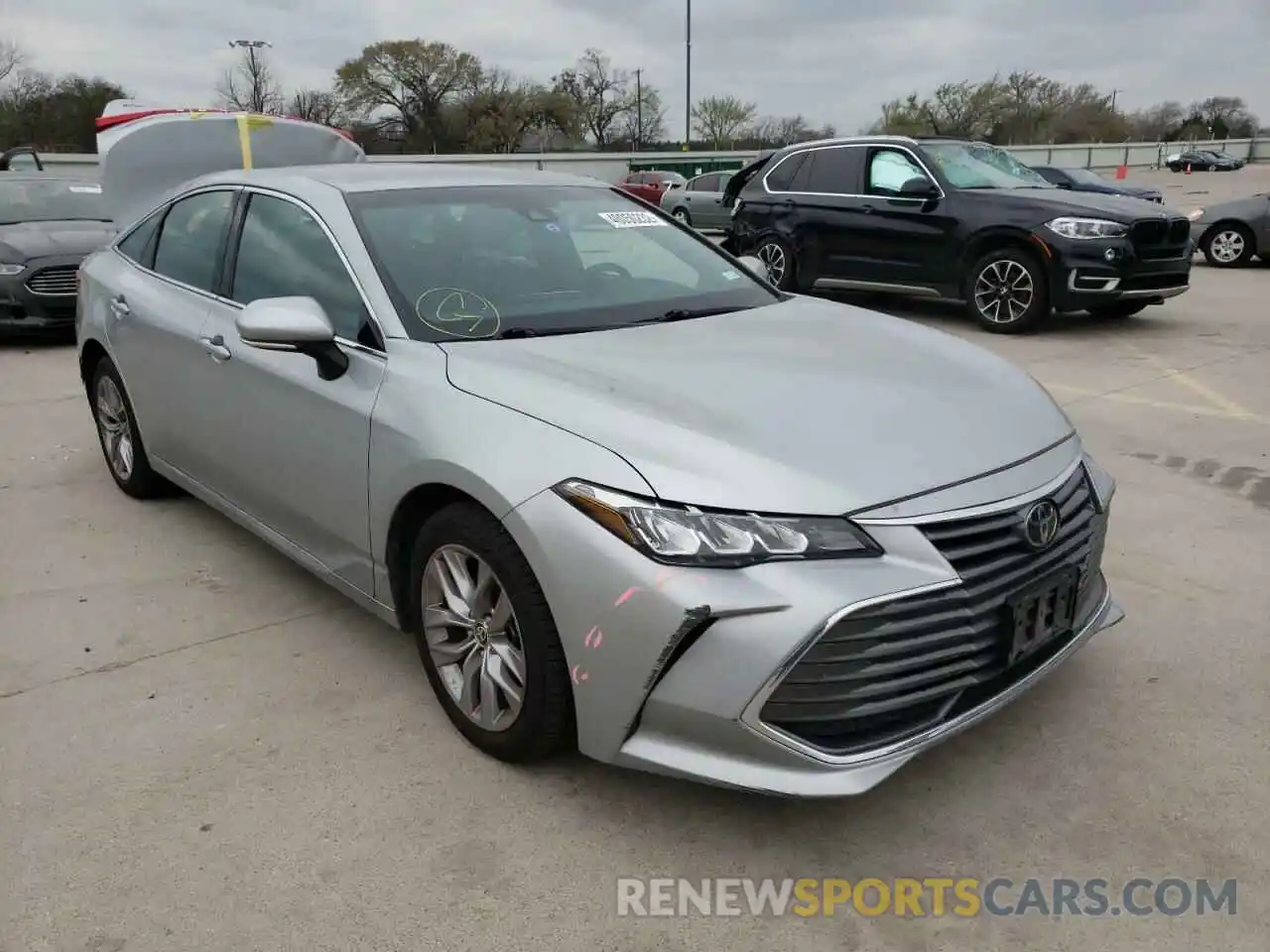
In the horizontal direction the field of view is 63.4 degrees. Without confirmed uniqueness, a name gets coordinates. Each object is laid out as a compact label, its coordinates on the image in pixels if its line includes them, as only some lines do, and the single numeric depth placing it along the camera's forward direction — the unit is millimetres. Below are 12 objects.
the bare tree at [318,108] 60172
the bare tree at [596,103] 73438
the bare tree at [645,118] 73000
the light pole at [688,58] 42500
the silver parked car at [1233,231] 13227
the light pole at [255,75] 53541
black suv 8703
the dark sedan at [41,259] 9016
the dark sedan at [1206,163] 54625
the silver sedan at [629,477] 2143
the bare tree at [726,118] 74938
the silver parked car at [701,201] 21375
